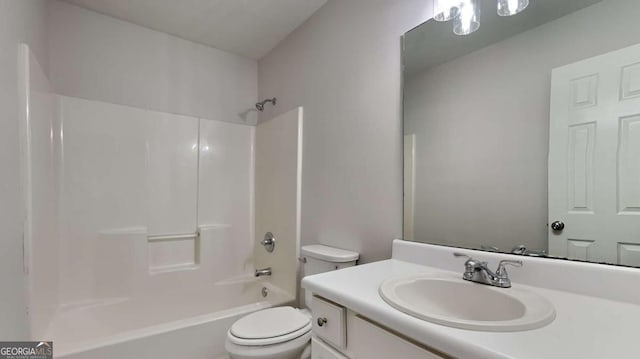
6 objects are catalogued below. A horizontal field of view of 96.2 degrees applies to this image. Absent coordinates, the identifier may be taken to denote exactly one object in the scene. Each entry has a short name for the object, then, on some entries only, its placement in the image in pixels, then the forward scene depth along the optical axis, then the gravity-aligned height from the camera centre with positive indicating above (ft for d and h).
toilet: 4.37 -2.51
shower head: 8.04 +2.18
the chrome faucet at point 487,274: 3.07 -1.05
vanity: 1.88 -1.11
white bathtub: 4.84 -3.04
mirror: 2.77 +0.56
